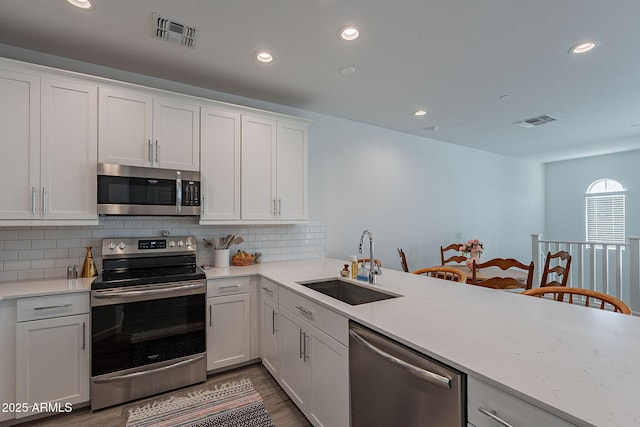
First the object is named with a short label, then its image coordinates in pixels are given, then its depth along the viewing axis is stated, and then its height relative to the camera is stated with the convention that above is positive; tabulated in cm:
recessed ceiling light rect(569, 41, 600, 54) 225 +129
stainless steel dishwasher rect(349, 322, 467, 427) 103 -70
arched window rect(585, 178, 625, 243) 584 +7
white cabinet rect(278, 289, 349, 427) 160 -95
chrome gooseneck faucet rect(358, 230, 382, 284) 212 -42
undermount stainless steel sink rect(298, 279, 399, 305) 212 -59
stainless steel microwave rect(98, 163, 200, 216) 232 +19
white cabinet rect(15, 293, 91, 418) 196 -95
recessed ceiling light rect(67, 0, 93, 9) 180 +129
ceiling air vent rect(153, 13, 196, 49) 200 +129
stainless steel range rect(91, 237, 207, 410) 214 -85
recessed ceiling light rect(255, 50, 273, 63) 239 +129
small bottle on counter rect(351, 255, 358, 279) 233 -43
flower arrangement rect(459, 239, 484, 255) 355 -41
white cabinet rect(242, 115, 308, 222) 297 +45
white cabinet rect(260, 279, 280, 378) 240 -97
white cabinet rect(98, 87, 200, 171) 235 +70
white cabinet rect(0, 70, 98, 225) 206 +46
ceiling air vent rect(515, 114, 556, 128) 394 +127
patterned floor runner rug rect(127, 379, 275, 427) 203 -142
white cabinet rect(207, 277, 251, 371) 254 -95
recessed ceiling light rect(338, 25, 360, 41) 208 +129
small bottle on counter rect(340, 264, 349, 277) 242 -48
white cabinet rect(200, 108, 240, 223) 274 +46
